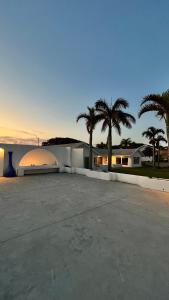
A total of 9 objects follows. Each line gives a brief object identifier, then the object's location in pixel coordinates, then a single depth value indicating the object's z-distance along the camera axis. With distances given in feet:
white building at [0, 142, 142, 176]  51.52
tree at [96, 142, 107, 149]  181.04
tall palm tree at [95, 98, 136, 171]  56.54
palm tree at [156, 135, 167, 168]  91.79
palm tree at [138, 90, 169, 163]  35.04
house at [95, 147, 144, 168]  96.63
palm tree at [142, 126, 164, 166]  88.63
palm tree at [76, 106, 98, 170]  60.13
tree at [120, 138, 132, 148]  164.45
